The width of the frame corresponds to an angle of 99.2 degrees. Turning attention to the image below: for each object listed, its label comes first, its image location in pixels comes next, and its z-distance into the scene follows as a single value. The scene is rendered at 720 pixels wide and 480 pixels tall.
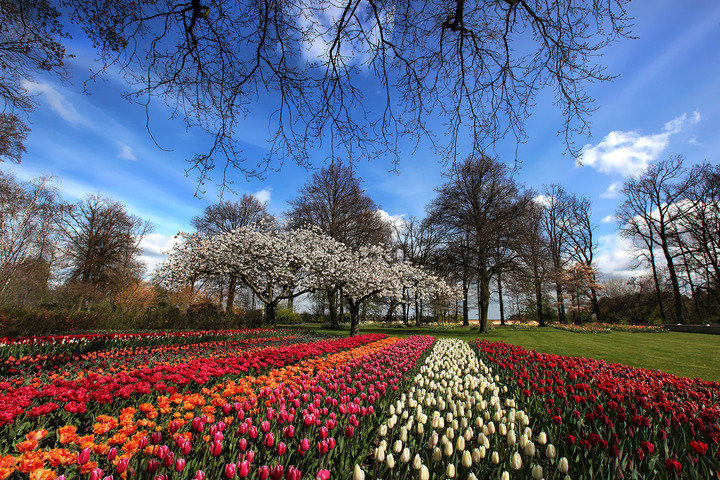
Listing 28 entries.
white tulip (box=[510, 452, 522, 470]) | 1.95
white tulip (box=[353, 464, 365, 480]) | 1.64
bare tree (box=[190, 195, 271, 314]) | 24.48
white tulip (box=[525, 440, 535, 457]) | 2.06
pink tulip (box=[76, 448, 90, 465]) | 1.55
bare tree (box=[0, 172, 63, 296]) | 14.91
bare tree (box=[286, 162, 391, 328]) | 22.56
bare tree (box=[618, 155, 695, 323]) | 21.58
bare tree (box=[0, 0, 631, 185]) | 3.01
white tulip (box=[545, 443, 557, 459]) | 2.10
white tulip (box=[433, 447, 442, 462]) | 2.01
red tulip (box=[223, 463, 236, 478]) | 1.55
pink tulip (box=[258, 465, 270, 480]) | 1.56
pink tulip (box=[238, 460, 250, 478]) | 1.56
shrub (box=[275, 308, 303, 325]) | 26.58
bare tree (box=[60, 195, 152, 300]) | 23.36
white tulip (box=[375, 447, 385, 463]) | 1.94
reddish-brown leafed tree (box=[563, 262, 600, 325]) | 27.56
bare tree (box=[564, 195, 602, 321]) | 29.51
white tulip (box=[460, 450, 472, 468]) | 1.93
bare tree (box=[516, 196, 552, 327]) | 16.59
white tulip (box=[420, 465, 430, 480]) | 1.71
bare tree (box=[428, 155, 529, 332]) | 16.67
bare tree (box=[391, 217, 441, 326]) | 31.67
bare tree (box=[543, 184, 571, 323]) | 29.66
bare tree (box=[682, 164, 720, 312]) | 20.59
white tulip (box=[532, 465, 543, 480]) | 1.85
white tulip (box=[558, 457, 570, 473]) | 1.88
